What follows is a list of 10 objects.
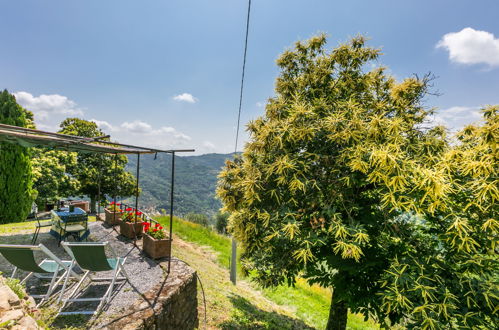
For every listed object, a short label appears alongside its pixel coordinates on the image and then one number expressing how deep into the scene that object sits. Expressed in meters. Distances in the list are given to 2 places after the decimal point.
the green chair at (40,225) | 6.74
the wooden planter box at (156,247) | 5.93
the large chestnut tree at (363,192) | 3.46
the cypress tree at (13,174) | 11.51
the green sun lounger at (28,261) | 3.88
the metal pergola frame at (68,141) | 4.63
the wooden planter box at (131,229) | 7.31
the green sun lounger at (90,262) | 4.00
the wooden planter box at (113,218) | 8.48
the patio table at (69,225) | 6.51
